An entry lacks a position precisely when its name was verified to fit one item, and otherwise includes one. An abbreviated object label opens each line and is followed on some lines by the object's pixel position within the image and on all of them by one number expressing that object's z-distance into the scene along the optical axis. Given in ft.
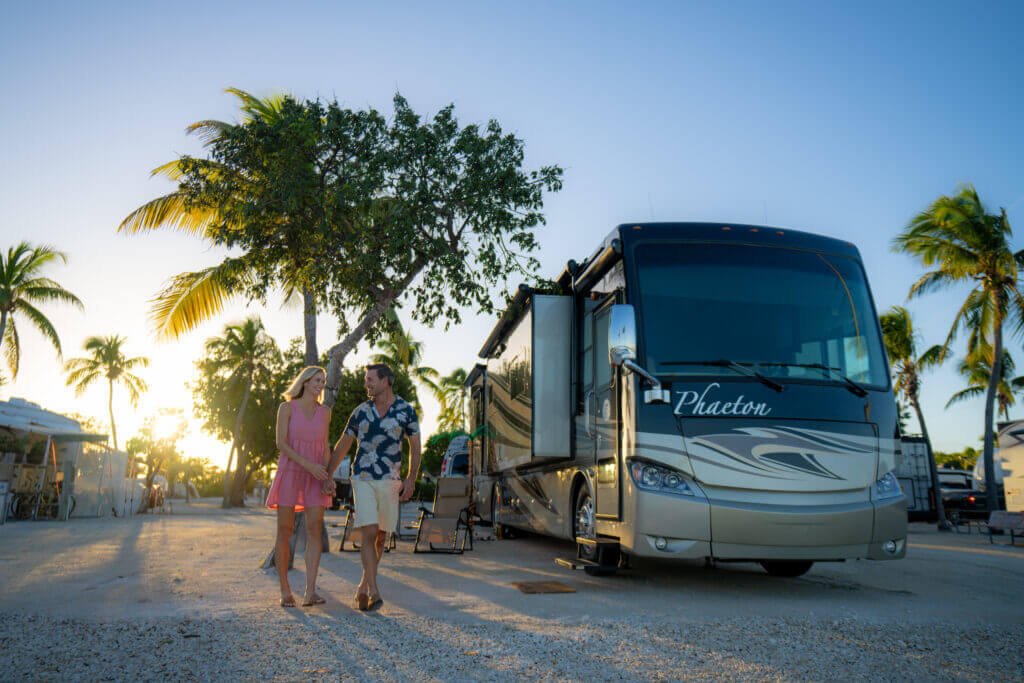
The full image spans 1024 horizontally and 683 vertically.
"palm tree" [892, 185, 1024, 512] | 60.44
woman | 16.93
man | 16.71
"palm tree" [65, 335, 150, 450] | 130.62
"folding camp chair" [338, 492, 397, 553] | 32.12
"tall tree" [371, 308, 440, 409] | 59.36
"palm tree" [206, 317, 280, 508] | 101.86
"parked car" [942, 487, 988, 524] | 65.51
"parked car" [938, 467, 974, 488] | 79.82
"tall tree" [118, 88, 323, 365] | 29.86
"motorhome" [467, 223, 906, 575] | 17.97
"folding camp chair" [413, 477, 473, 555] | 31.63
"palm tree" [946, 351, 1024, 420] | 109.40
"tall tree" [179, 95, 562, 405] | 28.50
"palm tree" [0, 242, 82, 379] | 67.62
